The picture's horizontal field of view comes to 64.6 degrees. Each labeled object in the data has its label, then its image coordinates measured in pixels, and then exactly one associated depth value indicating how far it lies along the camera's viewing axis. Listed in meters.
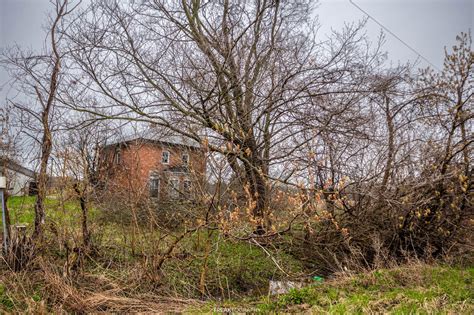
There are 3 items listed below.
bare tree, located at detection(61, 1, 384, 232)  7.38
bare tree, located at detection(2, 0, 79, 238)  6.62
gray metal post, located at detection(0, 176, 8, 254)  5.56
